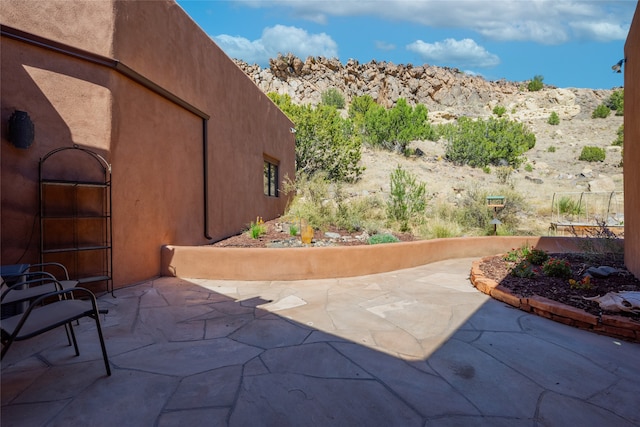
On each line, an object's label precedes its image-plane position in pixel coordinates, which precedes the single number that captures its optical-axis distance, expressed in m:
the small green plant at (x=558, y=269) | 4.31
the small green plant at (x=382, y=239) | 6.15
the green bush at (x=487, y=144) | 22.59
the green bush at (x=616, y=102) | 31.57
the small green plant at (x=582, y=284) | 3.59
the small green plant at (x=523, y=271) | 4.41
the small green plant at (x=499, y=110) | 35.23
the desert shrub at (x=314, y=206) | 7.61
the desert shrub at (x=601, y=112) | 32.22
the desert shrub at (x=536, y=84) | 41.78
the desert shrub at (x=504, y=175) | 17.58
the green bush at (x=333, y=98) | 35.45
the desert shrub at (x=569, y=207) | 11.94
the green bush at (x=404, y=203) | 8.33
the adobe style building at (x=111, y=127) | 3.39
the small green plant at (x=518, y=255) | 5.37
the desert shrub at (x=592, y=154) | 23.55
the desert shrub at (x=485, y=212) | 9.67
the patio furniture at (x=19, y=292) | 2.16
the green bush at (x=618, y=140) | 25.40
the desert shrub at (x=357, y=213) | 7.62
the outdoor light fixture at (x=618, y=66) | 5.02
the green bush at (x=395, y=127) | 23.14
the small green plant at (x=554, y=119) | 32.94
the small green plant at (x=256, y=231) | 6.65
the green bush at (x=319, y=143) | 15.37
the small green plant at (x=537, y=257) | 5.12
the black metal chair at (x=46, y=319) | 1.60
